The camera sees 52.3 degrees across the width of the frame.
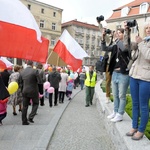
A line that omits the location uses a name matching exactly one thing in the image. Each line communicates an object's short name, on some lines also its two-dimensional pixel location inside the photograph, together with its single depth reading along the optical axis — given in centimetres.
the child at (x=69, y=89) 877
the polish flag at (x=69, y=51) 742
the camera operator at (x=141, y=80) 231
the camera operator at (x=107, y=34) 307
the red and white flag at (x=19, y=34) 329
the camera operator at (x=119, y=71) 303
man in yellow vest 712
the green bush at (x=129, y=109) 304
